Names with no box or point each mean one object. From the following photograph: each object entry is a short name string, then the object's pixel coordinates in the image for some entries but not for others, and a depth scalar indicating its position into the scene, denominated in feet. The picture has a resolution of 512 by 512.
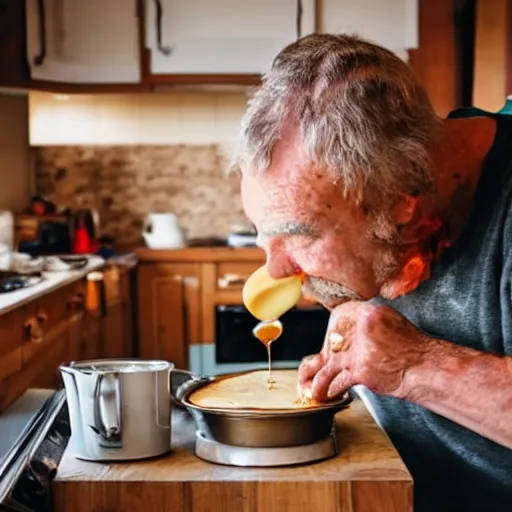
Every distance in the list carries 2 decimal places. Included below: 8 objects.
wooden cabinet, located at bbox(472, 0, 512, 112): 11.70
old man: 3.73
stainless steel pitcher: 3.56
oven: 12.05
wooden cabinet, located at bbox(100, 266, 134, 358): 11.38
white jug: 13.06
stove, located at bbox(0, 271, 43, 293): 7.94
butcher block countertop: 3.34
